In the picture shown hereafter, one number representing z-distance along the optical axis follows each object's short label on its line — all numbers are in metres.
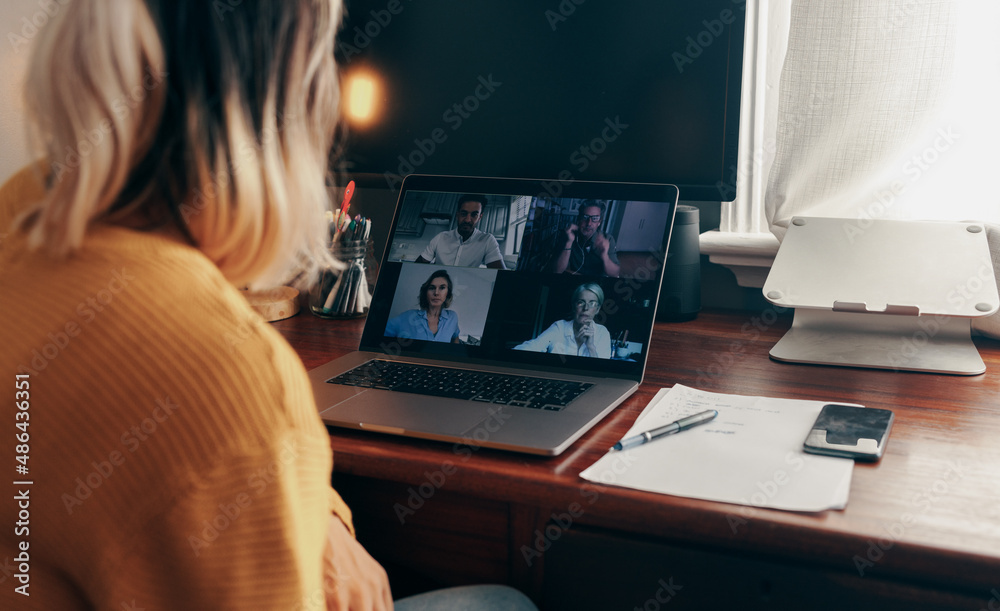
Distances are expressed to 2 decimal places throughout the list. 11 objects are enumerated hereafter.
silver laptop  0.84
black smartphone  0.62
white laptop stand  0.87
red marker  1.24
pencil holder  1.19
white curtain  0.98
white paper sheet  0.56
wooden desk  0.52
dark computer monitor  0.98
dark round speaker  1.10
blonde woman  0.44
